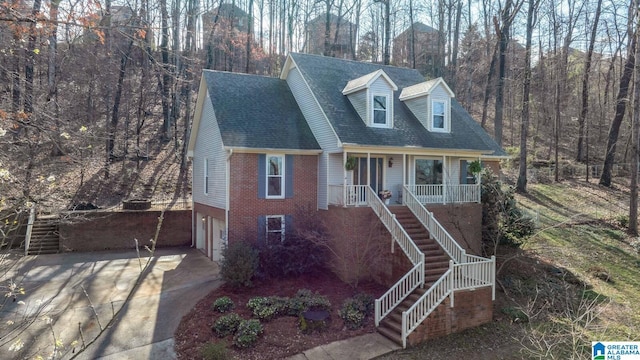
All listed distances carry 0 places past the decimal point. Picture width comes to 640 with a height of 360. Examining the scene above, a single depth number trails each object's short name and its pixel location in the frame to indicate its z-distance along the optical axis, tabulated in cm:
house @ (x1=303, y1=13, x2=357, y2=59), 3678
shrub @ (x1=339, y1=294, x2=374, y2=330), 1112
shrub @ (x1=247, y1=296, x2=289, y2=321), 1112
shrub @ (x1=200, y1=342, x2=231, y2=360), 912
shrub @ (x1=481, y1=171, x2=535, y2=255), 1705
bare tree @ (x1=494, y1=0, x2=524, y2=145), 2490
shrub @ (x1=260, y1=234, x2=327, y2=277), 1394
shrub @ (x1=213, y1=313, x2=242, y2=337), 1037
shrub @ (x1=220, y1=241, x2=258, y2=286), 1290
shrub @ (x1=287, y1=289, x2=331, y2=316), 1148
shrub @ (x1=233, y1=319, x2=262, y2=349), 985
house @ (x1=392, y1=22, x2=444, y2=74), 4019
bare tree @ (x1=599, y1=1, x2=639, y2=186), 2689
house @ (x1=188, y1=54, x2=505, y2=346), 1318
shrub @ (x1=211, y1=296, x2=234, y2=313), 1154
